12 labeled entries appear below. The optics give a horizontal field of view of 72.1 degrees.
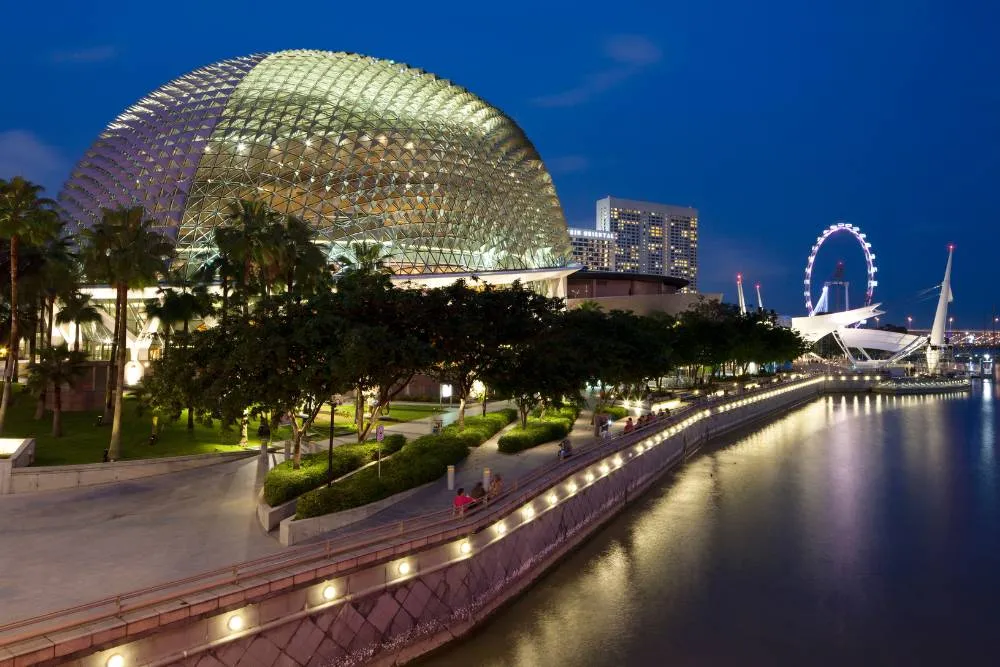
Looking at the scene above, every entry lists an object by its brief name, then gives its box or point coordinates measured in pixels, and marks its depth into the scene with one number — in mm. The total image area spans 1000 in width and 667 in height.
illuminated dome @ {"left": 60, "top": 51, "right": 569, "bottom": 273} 59594
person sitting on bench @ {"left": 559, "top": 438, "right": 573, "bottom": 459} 28266
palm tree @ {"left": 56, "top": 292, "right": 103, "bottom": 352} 44406
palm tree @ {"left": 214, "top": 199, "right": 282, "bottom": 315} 34750
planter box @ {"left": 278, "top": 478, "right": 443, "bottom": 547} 19156
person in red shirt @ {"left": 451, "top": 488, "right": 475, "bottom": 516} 18047
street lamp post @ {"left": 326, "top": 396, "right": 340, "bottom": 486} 22394
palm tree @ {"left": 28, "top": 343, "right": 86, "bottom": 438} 32844
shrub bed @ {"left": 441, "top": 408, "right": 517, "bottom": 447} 33406
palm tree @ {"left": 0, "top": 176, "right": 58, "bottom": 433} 29984
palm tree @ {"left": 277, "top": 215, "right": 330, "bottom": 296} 35938
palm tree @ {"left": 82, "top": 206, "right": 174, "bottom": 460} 30625
